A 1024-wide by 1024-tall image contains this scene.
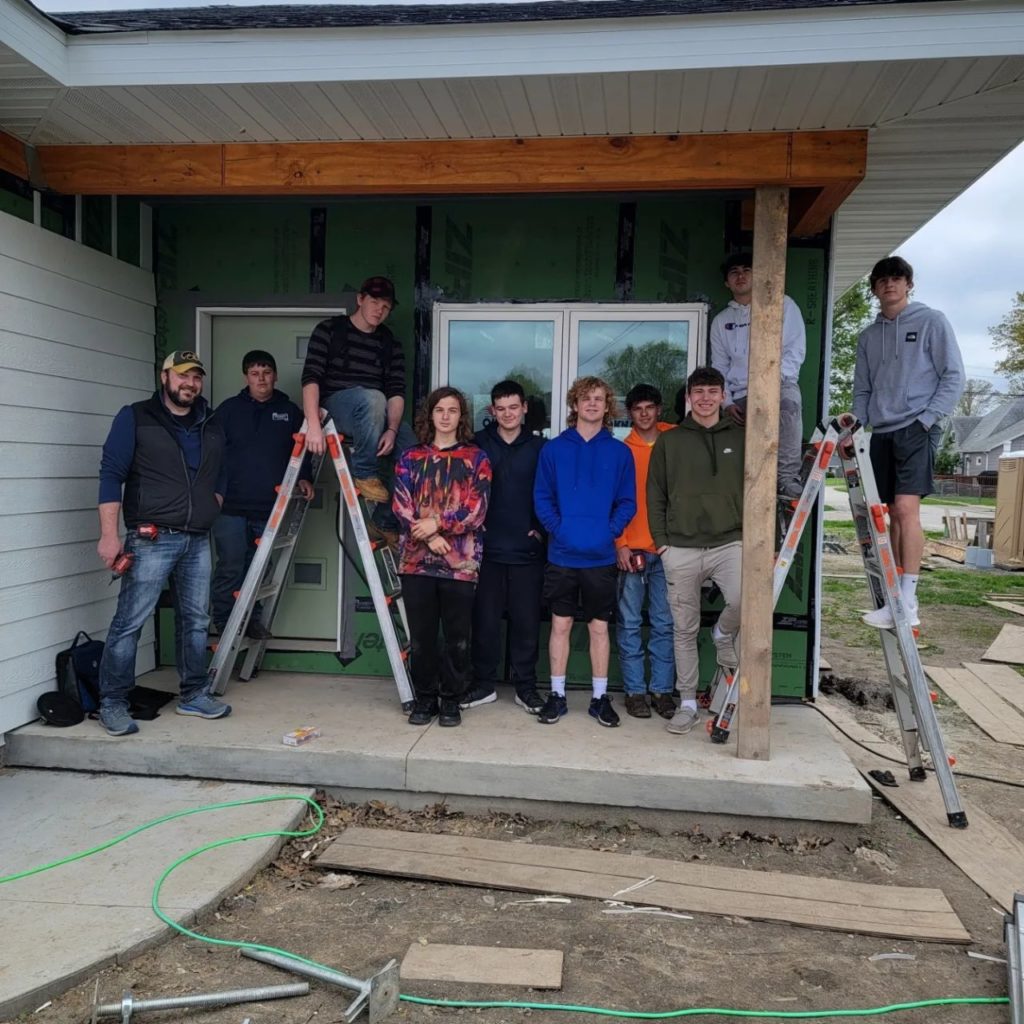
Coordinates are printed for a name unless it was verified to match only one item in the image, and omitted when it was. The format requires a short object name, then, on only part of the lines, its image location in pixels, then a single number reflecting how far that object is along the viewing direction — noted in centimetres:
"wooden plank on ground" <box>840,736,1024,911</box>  305
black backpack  387
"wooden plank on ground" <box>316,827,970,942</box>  275
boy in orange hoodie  405
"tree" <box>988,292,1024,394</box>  3562
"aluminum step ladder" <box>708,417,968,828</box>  336
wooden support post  333
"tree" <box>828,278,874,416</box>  2298
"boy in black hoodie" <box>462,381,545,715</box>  393
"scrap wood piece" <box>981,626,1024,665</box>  691
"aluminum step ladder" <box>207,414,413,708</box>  392
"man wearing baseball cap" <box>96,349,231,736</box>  363
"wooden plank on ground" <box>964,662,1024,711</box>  575
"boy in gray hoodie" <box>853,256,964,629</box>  370
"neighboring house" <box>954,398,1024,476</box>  5338
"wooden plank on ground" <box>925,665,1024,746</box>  499
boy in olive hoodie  380
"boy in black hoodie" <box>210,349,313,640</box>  426
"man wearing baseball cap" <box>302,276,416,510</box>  406
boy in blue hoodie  380
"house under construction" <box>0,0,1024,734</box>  290
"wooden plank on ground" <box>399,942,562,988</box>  236
